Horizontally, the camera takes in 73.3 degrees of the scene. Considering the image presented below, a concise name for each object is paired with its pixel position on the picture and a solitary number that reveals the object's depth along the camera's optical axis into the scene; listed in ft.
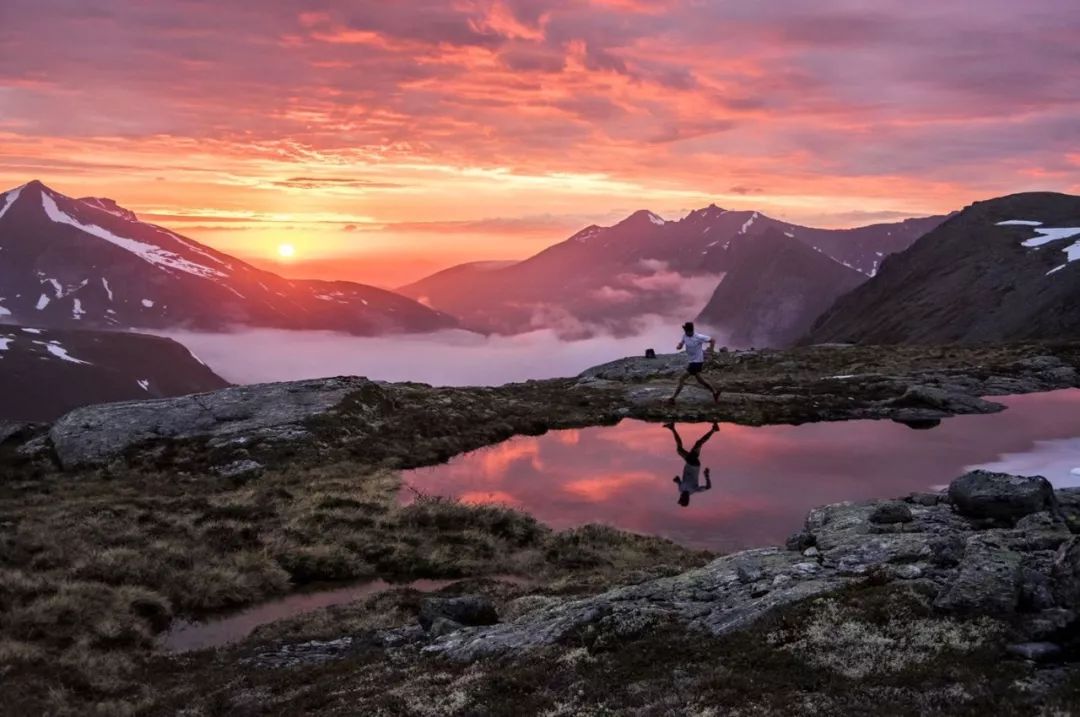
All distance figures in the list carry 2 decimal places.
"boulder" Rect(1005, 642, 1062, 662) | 34.55
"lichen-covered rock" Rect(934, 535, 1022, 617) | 39.63
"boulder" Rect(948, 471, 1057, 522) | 58.54
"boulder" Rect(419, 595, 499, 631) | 59.47
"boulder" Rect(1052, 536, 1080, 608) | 36.78
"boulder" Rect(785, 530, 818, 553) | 62.38
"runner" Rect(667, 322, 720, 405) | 122.11
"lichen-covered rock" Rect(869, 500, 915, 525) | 63.21
